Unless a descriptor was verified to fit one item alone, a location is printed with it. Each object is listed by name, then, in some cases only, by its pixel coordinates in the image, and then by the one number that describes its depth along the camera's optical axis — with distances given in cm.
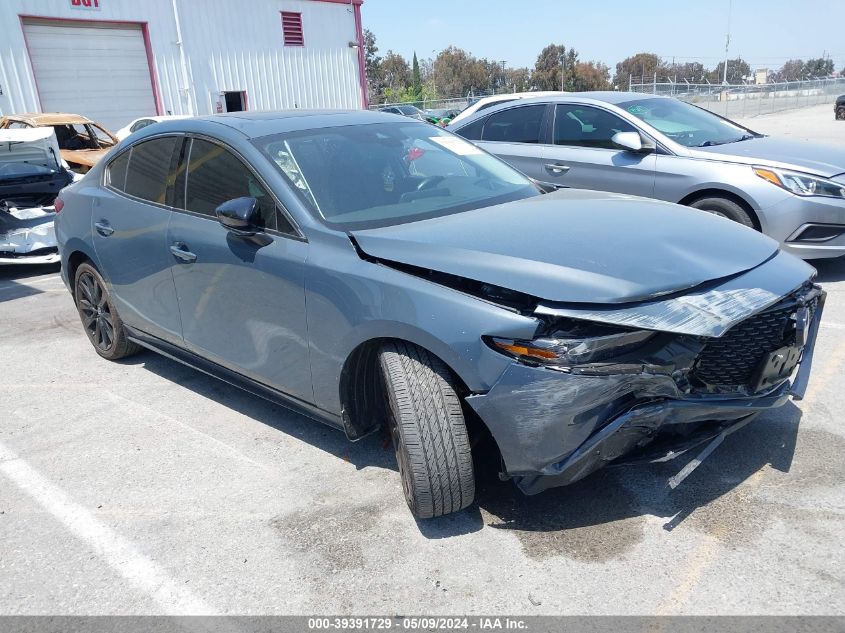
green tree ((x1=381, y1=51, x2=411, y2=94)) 7925
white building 1767
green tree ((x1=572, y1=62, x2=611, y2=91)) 7162
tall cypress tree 6653
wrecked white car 792
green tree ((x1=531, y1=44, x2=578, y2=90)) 7181
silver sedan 564
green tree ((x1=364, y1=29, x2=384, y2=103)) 7207
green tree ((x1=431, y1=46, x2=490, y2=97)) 7950
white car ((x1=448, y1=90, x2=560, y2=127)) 821
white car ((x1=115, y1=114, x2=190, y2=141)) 1402
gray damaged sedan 246
